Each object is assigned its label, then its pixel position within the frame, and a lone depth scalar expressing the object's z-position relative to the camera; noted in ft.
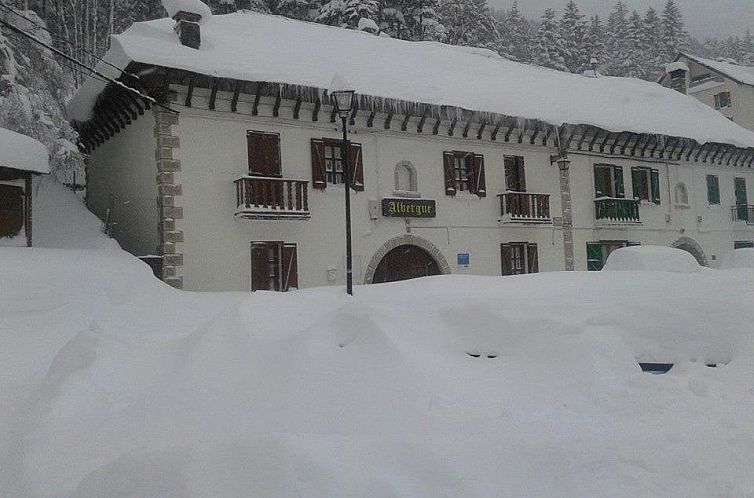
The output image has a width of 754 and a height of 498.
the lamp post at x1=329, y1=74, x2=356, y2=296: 33.96
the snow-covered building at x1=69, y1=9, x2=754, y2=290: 44.37
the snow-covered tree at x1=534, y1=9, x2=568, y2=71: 131.54
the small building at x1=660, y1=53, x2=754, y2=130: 117.39
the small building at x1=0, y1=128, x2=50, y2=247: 39.32
